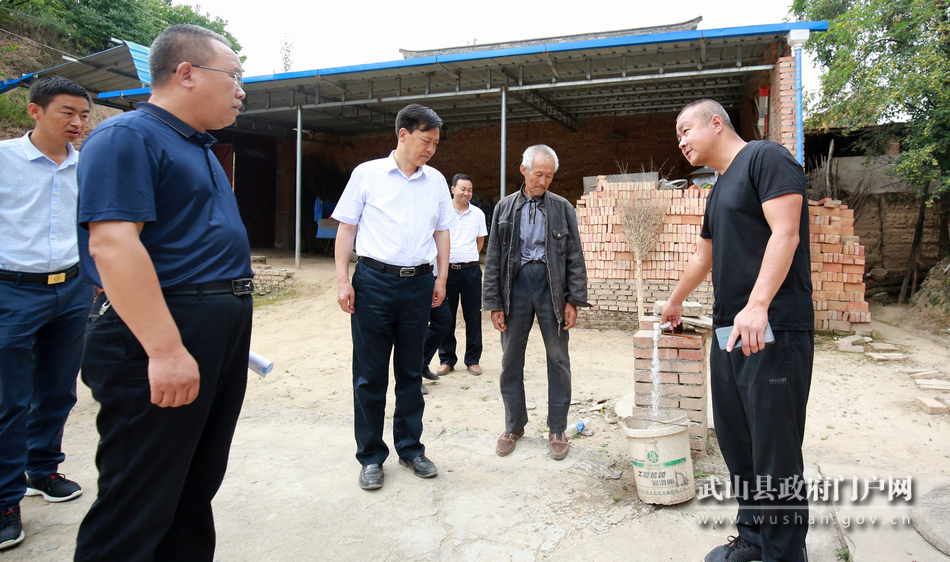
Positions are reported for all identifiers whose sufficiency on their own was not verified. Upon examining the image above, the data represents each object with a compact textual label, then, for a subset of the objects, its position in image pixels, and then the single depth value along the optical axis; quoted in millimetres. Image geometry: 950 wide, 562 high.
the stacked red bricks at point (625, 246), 8008
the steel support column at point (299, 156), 11344
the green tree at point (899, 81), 8211
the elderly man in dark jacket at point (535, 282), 3520
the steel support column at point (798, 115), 7914
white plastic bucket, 2697
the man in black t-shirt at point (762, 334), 2004
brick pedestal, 3365
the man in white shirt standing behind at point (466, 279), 5715
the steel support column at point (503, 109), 9828
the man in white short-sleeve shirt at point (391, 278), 3057
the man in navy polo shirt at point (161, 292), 1459
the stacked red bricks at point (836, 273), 7582
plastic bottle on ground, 3932
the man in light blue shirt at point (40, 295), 2652
